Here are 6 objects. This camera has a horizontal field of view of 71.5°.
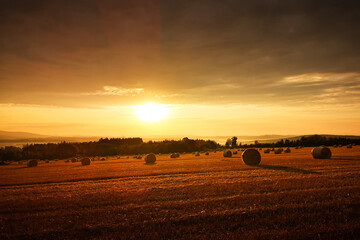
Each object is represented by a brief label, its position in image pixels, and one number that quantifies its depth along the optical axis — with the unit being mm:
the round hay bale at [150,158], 43625
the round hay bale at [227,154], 48362
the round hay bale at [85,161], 46156
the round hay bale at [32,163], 50069
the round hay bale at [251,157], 29250
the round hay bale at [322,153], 32641
